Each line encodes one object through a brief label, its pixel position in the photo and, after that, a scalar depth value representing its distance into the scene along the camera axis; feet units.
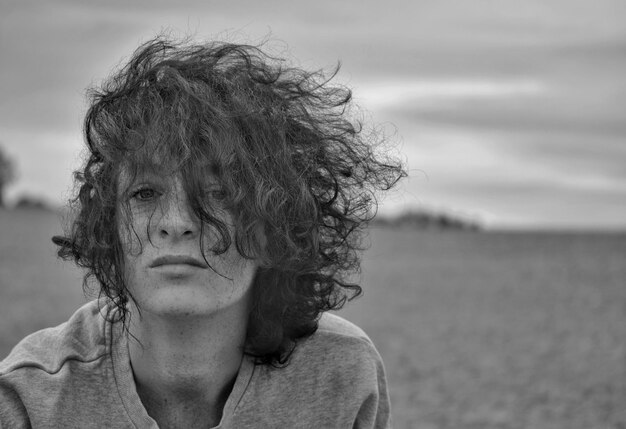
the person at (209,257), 7.77
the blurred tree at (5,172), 153.58
